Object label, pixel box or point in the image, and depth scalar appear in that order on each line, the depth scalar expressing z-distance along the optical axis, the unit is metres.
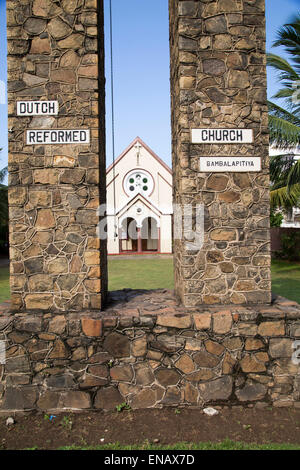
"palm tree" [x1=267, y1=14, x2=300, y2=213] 12.89
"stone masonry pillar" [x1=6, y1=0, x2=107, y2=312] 4.39
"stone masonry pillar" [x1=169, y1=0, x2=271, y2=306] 4.48
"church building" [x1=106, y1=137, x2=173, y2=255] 22.23
